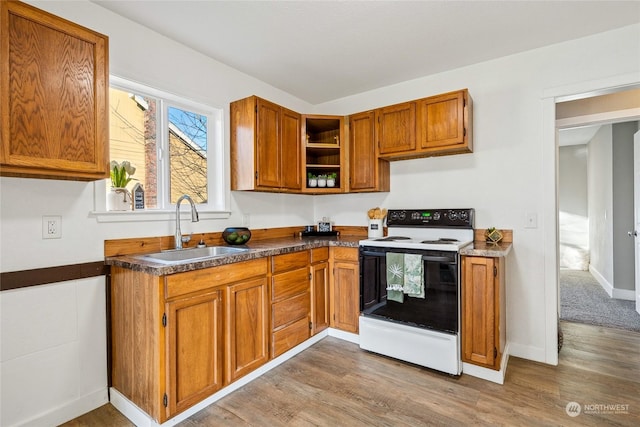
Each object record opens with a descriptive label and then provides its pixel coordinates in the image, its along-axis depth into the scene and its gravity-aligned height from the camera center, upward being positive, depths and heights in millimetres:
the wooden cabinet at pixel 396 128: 2809 +775
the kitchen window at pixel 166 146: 2191 +538
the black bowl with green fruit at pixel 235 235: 2580 -187
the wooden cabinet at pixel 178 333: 1664 -710
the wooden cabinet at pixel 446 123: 2555 +746
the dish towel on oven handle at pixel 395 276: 2430 -514
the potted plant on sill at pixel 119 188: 2057 +179
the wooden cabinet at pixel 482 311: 2143 -711
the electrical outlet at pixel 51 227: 1740 -66
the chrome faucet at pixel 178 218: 2248 -31
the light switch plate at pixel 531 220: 2523 -84
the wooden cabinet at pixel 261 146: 2680 +608
